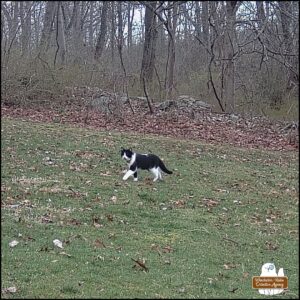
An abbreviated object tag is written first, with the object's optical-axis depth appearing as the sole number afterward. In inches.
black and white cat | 522.0
